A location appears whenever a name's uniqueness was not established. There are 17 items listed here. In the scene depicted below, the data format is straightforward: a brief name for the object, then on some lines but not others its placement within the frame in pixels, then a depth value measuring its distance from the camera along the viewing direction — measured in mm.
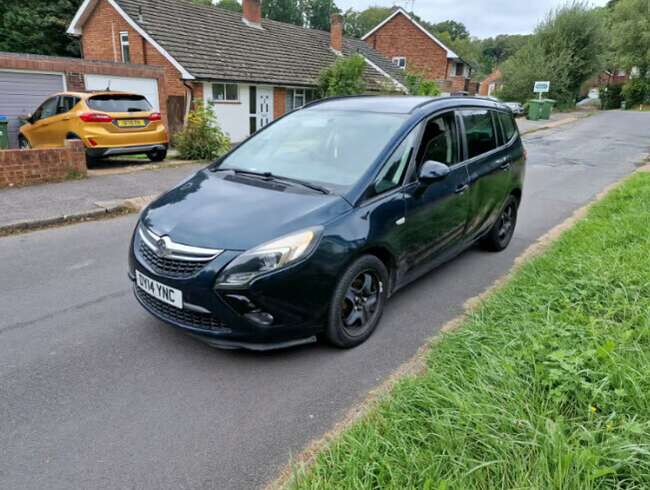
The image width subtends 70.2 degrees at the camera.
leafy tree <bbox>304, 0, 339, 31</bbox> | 69750
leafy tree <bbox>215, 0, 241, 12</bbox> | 69050
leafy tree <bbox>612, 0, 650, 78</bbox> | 41688
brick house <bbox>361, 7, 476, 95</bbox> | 36312
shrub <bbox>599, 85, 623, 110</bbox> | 43438
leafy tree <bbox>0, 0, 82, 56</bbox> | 28875
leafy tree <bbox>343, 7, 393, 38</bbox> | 81869
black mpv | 2990
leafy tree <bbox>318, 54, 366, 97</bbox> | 19094
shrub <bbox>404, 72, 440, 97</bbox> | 22484
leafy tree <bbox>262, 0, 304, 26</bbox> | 66000
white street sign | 27950
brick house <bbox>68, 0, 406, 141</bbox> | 16500
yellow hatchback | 9711
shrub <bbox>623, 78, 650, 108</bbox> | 42031
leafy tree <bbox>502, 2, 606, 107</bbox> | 34906
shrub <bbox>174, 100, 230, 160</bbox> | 12016
